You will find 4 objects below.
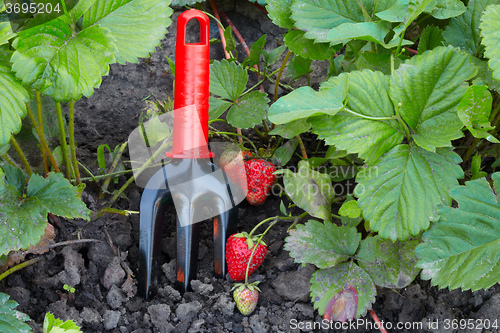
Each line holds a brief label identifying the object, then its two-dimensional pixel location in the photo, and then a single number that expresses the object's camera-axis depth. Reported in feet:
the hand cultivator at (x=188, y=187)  3.05
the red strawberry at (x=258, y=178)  3.17
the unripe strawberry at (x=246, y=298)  2.98
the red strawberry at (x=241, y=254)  3.04
